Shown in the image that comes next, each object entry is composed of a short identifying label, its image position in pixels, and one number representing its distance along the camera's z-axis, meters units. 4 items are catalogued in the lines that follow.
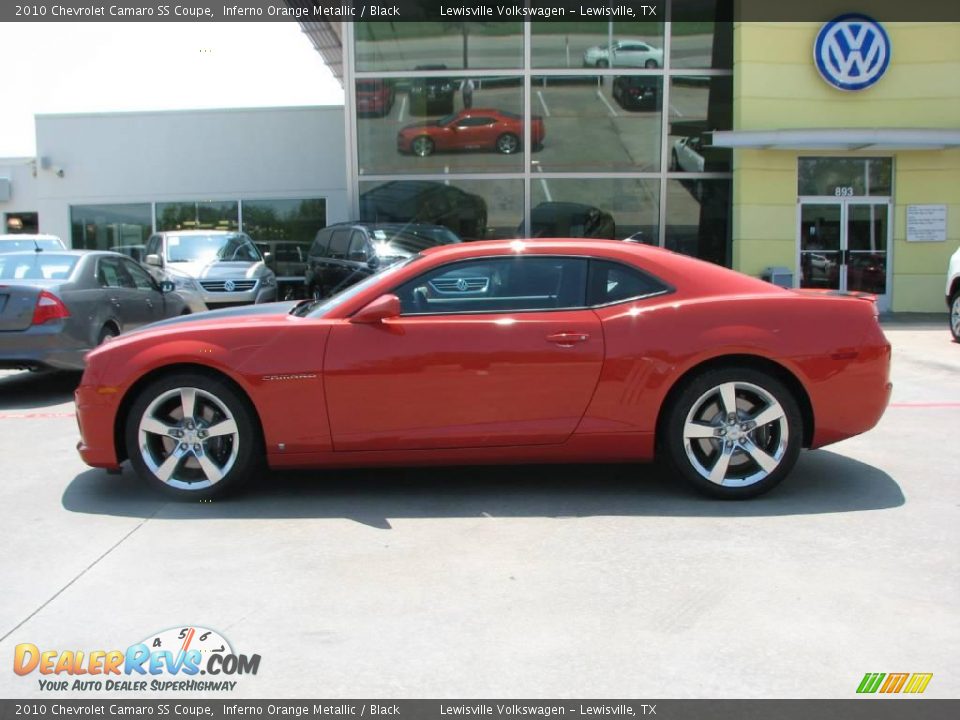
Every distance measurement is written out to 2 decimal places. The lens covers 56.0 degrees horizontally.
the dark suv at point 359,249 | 13.45
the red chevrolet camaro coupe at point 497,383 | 4.89
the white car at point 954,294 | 11.69
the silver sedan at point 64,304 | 8.29
